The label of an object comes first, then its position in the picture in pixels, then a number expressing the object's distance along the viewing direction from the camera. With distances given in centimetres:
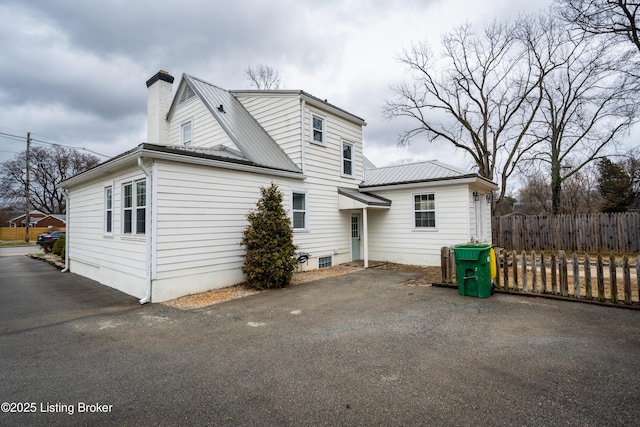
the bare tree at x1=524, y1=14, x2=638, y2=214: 1675
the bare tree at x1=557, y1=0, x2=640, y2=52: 1125
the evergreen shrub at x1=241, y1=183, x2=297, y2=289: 824
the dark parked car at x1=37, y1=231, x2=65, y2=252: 2614
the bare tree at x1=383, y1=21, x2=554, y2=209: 2073
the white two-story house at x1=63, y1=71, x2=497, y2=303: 746
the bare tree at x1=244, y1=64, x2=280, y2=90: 2608
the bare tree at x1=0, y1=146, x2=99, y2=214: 4006
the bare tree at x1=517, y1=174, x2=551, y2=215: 3359
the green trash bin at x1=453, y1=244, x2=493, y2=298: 703
